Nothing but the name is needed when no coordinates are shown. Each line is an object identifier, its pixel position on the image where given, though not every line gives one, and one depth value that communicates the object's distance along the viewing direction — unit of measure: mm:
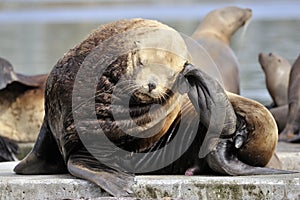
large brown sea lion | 10727
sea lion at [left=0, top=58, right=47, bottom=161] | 18375
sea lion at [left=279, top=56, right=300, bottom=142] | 17484
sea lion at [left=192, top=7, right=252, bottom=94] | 20844
